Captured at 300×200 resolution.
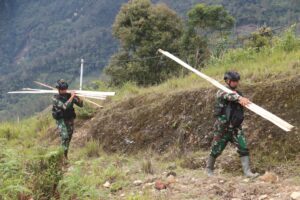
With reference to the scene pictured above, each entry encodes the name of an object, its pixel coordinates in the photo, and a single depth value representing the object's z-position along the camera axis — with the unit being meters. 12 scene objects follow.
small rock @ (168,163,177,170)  8.11
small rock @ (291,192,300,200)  5.57
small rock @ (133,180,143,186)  7.26
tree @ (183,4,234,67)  24.62
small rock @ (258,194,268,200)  5.82
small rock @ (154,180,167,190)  6.72
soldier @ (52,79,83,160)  9.77
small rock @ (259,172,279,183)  6.46
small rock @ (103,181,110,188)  7.25
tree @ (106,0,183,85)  22.71
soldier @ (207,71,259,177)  6.83
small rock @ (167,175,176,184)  7.01
